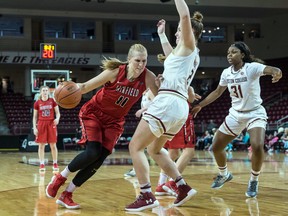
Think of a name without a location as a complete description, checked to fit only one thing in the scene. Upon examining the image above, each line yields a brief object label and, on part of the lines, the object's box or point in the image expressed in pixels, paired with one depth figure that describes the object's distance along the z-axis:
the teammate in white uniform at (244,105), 6.06
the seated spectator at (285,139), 18.94
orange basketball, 4.78
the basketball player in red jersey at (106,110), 4.98
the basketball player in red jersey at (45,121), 10.14
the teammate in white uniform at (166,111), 4.76
